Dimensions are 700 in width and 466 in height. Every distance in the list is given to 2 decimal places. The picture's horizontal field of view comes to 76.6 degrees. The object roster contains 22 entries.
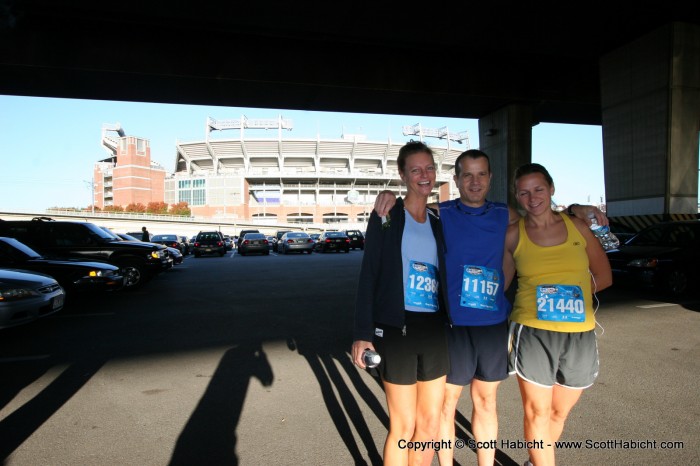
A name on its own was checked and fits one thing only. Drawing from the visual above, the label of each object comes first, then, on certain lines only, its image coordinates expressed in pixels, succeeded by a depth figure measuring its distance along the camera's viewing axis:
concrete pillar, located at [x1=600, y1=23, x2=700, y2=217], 15.13
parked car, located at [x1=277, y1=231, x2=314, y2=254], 28.77
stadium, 87.38
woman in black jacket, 2.22
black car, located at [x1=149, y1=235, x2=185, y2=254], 24.53
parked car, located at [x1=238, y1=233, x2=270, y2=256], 28.59
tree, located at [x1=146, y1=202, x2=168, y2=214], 93.00
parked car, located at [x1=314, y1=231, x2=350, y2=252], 29.58
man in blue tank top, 2.48
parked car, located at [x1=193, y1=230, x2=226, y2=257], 27.28
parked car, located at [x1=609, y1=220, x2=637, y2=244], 16.34
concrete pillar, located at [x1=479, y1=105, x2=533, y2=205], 20.77
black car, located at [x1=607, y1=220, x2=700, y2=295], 9.32
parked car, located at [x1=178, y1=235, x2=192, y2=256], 33.89
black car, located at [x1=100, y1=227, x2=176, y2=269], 17.85
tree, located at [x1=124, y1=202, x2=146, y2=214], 96.81
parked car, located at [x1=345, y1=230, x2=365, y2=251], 34.42
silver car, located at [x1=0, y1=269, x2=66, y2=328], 6.12
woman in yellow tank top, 2.42
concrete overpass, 13.85
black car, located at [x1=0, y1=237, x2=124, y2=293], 8.57
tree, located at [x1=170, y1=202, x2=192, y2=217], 87.91
